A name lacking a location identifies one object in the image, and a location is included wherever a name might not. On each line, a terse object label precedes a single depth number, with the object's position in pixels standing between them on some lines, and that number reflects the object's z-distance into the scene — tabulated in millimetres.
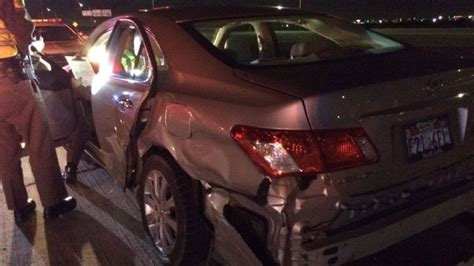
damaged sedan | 2281
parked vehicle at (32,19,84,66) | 11562
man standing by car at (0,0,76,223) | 3818
